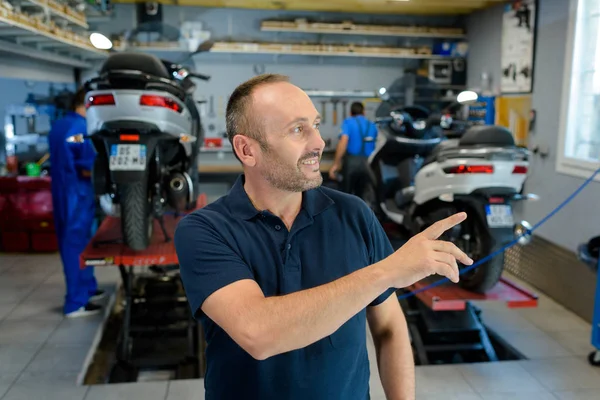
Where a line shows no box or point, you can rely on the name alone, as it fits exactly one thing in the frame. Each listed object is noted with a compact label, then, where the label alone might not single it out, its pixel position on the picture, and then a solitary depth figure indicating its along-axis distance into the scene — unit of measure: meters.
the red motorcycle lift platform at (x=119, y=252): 3.16
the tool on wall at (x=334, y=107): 8.20
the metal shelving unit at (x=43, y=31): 3.72
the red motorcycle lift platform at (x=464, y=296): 3.32
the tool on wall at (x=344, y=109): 8.27
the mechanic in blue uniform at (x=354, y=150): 6.58
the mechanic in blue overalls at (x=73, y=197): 3.97
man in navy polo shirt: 1.10
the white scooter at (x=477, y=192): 3.31
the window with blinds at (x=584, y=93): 4.39
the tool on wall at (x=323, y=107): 8.23
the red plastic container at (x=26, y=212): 5.71
